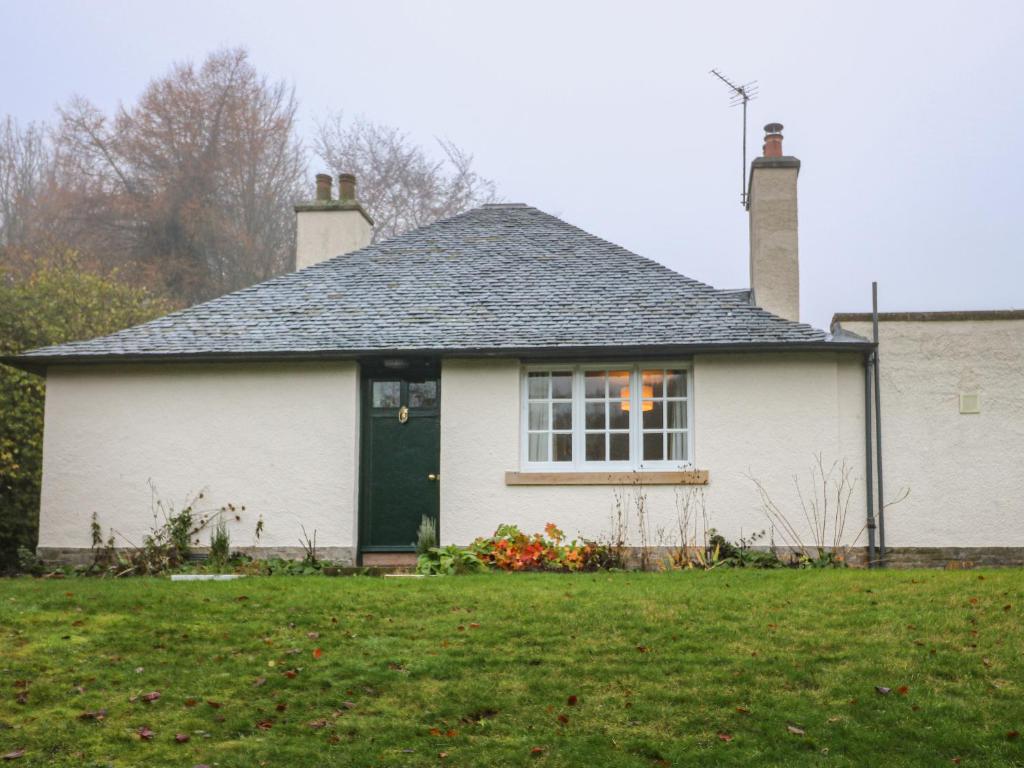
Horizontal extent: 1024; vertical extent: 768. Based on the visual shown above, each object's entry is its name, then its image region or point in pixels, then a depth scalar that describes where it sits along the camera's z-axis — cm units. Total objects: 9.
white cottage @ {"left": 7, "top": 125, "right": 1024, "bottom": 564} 1323
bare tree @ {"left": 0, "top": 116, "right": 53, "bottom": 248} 3055
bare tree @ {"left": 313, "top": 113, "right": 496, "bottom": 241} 3194
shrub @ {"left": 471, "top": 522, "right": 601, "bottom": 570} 1244
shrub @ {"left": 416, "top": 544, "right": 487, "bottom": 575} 1219
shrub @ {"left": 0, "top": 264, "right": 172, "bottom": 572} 1728
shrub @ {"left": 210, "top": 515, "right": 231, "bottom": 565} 1307
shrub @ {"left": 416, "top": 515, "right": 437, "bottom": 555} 1311
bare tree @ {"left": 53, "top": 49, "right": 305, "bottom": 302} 3017
